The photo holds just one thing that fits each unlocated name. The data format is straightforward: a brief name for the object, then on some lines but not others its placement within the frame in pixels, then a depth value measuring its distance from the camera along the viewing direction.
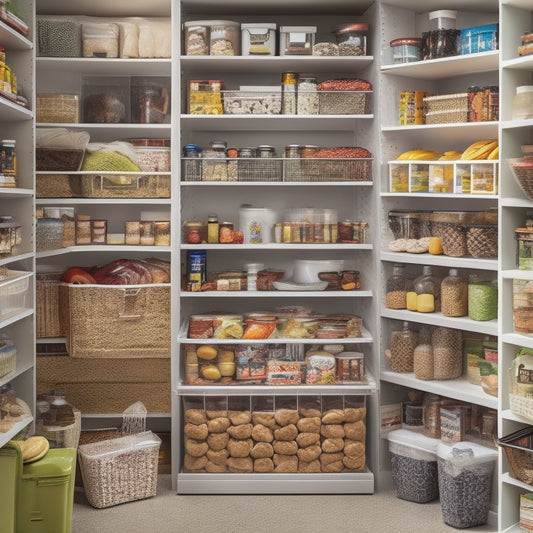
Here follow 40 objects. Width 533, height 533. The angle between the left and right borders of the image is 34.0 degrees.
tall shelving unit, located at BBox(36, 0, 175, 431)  4.61
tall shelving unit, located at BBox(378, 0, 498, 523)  4.26
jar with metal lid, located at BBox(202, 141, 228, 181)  4.53
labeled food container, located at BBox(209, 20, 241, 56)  4.50
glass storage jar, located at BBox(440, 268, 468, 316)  4.24
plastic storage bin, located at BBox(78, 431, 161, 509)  4.20
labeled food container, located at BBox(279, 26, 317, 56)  4.49
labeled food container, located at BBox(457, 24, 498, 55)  4.10
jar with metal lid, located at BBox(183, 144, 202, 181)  4.53
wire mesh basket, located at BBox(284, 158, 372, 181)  4.52
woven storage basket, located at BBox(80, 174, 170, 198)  4.62
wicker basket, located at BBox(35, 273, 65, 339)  4.68
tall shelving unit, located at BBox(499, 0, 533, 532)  3.70
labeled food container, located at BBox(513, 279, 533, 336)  3.65
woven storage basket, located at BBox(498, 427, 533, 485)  3.61
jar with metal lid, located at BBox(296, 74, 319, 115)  4.50
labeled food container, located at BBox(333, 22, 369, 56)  4.49
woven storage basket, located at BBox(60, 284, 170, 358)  4.59
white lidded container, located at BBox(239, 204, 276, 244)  4.60
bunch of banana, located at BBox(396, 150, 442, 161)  4.38
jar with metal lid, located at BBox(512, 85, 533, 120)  3.63
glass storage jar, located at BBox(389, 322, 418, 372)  4.49
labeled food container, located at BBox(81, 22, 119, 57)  4.61
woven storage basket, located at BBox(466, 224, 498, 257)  4.08
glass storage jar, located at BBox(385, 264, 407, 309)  4.48
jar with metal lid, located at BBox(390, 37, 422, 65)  4.36
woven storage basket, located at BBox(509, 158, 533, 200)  3.57
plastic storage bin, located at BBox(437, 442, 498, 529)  3.96
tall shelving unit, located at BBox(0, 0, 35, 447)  4.06
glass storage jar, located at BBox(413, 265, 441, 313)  4.37
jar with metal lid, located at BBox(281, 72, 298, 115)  4.51
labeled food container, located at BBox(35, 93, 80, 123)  4.60
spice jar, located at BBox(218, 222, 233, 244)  4.58
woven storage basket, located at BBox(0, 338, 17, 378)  3.80
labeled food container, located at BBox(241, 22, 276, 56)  4.50
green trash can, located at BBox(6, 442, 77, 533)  3.59
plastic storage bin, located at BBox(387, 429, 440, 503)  4.23
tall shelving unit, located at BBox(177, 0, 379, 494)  4.45
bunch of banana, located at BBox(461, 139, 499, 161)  4.03
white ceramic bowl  4.64
